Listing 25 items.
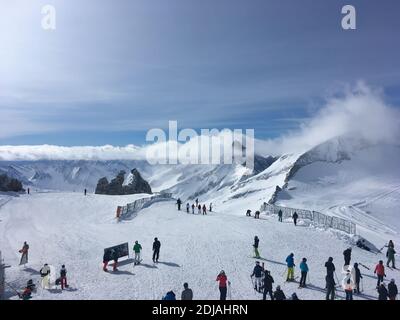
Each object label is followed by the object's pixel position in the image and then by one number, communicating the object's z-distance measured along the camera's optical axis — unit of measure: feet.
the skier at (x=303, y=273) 68.18
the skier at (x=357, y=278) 65.16
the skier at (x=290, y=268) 70.54
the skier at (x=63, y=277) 68.03
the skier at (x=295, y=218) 128.77
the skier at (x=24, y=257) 83.61
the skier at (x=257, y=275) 66.23
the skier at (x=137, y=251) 82.07
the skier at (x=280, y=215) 139.64
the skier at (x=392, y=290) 61.05
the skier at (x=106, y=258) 78.11
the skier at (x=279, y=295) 58.34
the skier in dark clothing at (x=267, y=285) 61.77
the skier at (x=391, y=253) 87.86
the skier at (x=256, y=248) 87.97
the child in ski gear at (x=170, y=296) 53.05
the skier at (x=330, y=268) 62.33
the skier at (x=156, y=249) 83.25
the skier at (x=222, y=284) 61.57
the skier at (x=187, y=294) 55.57
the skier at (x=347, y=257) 80.23
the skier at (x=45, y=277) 68.85
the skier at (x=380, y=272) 70.35
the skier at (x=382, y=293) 60.85
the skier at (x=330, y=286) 62.39
